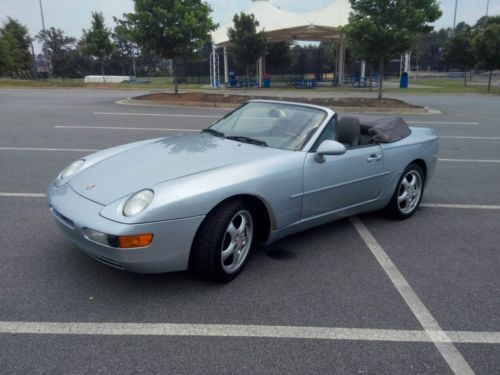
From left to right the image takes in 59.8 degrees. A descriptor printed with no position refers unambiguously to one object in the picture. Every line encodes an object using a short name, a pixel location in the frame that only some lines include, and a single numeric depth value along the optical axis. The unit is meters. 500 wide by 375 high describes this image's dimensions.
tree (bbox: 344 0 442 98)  16.72
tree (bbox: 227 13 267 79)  30.02
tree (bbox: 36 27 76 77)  64.81
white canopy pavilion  32.41
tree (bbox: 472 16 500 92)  27.75
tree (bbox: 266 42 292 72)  42.09
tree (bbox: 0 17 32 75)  36.84
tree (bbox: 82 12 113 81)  35.28
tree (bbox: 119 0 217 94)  17.73
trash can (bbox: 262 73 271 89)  34.28
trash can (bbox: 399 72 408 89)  32.06
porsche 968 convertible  2.90
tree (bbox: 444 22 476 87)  35.67
